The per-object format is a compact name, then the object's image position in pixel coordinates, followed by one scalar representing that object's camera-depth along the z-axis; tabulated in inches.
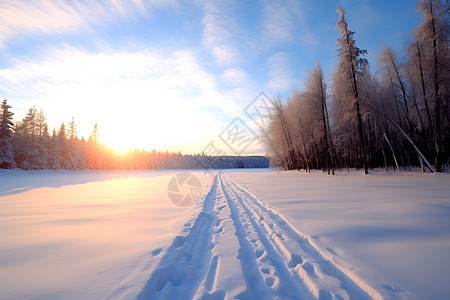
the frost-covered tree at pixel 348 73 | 556.4
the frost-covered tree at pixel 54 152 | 1235.9
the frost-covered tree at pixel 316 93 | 734.5
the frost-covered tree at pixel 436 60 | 434.6
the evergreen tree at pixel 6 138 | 993.5
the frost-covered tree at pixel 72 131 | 1432.9
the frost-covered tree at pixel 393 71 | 585.5
